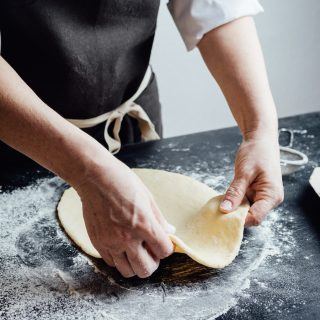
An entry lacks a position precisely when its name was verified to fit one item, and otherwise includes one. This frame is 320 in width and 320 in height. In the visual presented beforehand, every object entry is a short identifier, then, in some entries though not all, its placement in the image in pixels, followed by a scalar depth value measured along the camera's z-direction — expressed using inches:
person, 32.6
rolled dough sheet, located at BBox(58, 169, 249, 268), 36.3
